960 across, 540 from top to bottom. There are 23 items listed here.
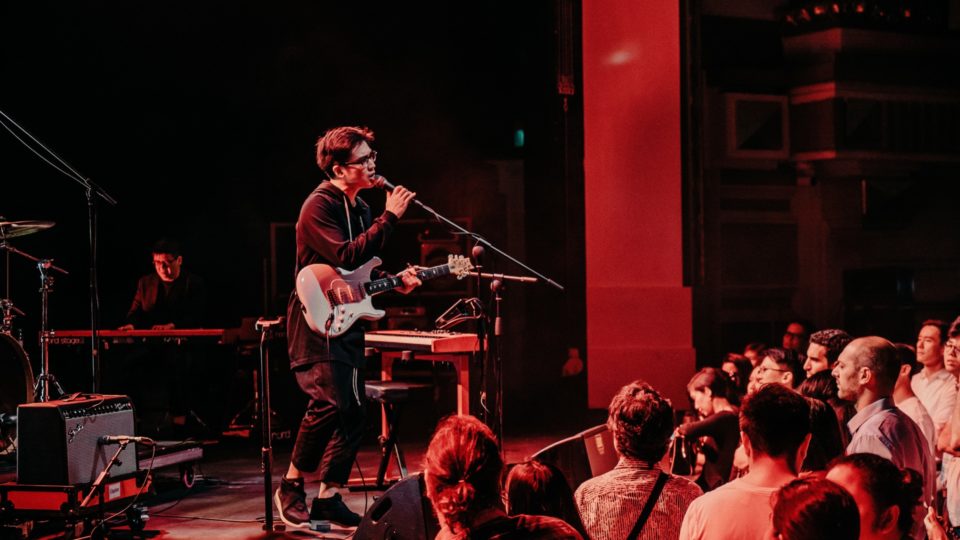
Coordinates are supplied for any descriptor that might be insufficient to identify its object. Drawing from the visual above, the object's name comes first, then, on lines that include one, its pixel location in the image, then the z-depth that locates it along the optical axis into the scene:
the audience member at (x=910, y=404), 4.12
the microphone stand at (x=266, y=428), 4.76
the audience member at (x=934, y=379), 4.89
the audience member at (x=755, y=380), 5.07
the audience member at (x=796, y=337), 8.34
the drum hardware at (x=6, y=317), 5.96
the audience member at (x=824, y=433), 3.31
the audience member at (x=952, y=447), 3.92
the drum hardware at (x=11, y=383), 5.71
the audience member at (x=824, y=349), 4.73
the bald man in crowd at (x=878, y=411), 3.33
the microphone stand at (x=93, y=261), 5.11
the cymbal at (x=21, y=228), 5.73
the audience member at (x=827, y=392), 4.12
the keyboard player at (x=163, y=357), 7.93
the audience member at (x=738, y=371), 6.26
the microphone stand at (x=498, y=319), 5.05
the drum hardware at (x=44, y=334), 5.51
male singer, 4.61
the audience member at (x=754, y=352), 6.69
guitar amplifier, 4.64
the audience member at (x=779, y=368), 5.05
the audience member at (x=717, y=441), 5.04
